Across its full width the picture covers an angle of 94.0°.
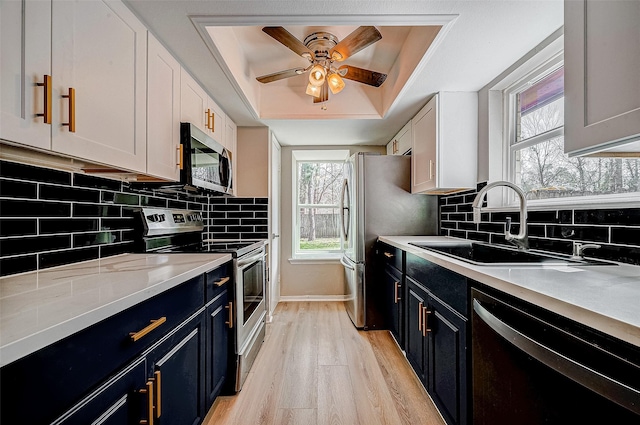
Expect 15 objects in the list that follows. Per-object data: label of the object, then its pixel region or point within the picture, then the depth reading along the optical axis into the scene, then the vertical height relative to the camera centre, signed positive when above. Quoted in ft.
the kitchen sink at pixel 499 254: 4.21 -0.72
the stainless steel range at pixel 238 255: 6.11 -0.97
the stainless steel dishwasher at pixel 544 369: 2.04 -1.31
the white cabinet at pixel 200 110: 6.32 +2.50
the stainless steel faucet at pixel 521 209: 5.11 +0.08
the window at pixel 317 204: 13.58 +0.43
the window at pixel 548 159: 4.59 +1.15
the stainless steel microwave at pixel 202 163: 6.10 +1.19
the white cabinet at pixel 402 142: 9.87 +2.60
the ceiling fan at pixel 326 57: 5.86 +3.40
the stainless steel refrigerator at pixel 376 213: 9.41 +0.02
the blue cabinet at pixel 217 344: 5.08 -2.40
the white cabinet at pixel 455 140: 7.59 +1.89
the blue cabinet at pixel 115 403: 2.31 -1.65
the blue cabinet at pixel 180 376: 3.38 -2.14
